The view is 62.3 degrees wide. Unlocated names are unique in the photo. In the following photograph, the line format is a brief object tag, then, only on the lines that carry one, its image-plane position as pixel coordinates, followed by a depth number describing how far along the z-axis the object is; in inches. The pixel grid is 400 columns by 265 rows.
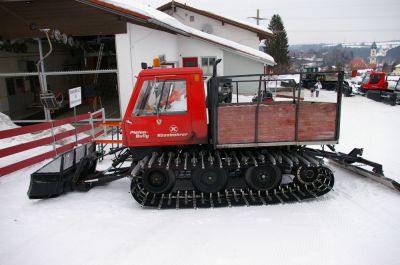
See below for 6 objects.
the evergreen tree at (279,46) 1914.4
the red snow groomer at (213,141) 220.1
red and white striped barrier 290.8
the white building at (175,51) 479.2
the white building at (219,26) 1090.1
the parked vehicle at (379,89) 746.8
